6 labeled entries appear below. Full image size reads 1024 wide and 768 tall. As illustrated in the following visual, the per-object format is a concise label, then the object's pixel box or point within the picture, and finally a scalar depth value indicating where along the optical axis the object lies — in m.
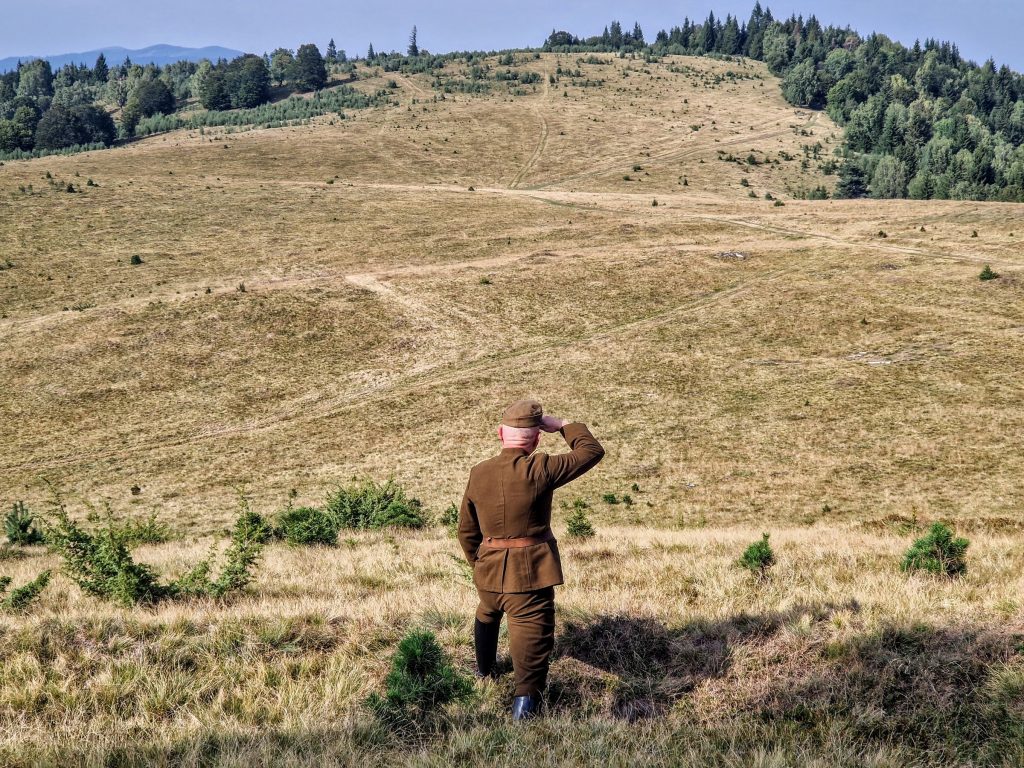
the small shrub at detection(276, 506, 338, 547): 17.52
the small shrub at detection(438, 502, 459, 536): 21.12
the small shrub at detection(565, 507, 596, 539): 17.52
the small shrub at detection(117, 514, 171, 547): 18.48
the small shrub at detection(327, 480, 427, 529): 20.67
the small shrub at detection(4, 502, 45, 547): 20.36
